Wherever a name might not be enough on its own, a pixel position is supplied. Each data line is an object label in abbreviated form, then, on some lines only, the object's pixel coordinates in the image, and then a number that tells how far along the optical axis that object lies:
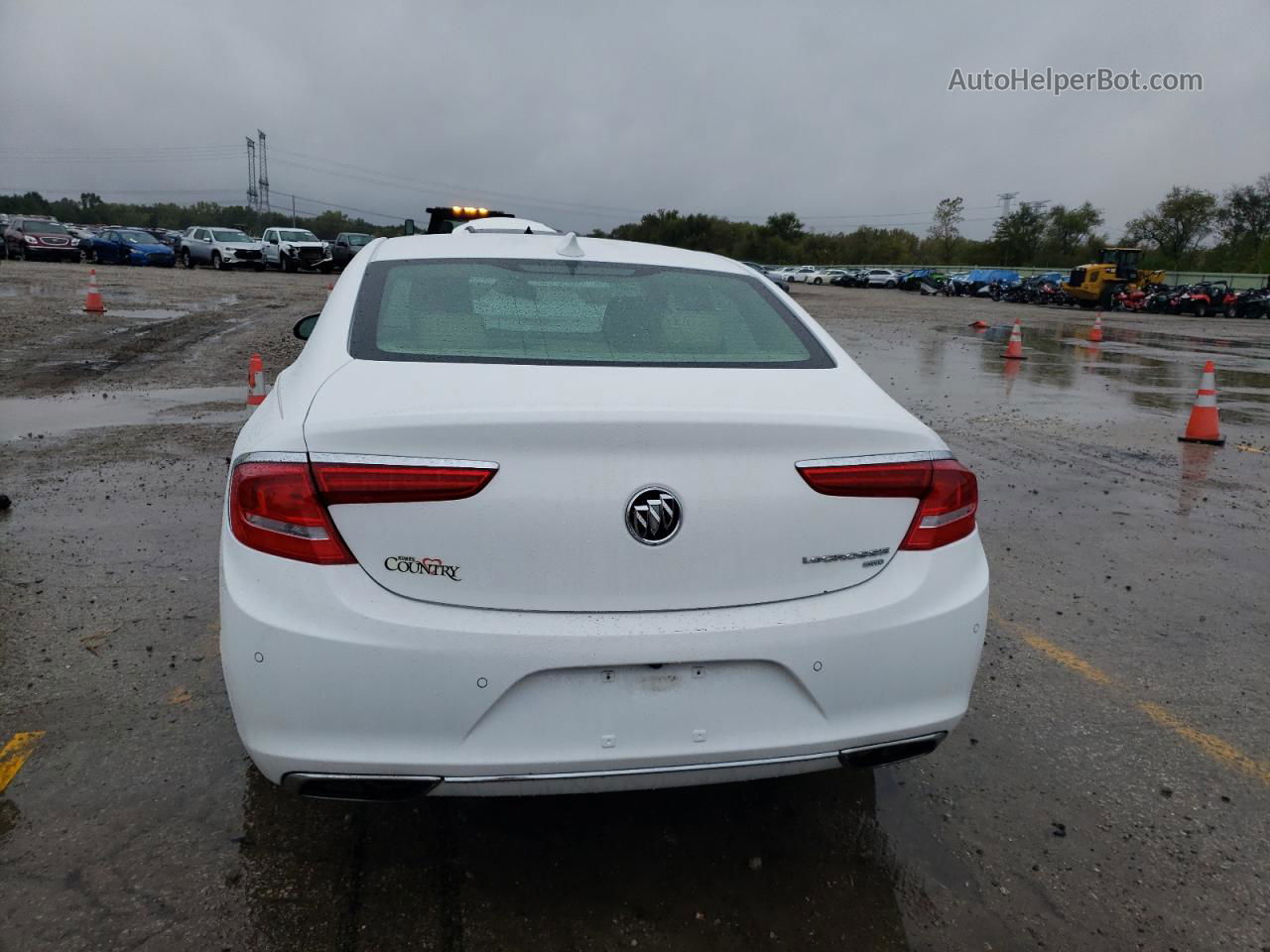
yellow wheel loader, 45.66
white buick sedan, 2.08
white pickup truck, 39.72
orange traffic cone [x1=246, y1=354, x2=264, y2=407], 7.46
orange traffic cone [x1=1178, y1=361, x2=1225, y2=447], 9.06
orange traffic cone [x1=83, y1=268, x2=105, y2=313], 17.14
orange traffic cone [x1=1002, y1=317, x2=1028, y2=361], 17.03
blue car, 38.56
